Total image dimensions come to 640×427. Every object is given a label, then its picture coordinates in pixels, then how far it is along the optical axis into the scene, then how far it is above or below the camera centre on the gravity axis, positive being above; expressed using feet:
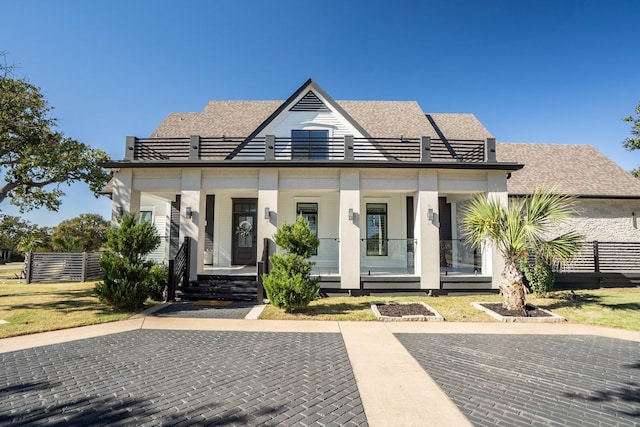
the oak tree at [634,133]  74.62 +25.90
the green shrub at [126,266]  29.12 -3.36
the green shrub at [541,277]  35.02 -4.89
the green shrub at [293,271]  28.43 -3.59
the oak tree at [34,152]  36.65 +10.74
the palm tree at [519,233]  28.45 +0.30
